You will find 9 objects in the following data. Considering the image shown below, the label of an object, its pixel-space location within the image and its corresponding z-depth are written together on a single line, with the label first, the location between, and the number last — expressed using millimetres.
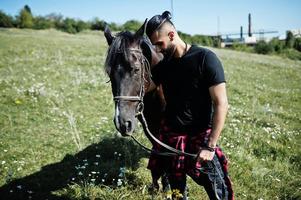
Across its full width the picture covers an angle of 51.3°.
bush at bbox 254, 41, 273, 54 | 63438
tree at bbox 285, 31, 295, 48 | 66938
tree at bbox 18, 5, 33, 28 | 70938
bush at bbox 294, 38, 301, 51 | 63325
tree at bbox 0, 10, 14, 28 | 68812
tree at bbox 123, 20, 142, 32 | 65919
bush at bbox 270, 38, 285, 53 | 64625
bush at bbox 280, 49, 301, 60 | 55250
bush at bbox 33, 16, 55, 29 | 71500
